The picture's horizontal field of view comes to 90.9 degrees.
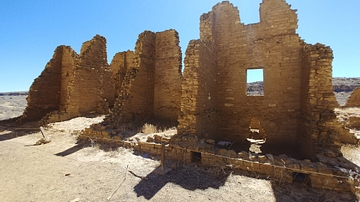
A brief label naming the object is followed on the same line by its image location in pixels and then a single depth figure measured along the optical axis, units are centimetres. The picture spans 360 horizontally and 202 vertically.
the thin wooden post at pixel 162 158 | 505
